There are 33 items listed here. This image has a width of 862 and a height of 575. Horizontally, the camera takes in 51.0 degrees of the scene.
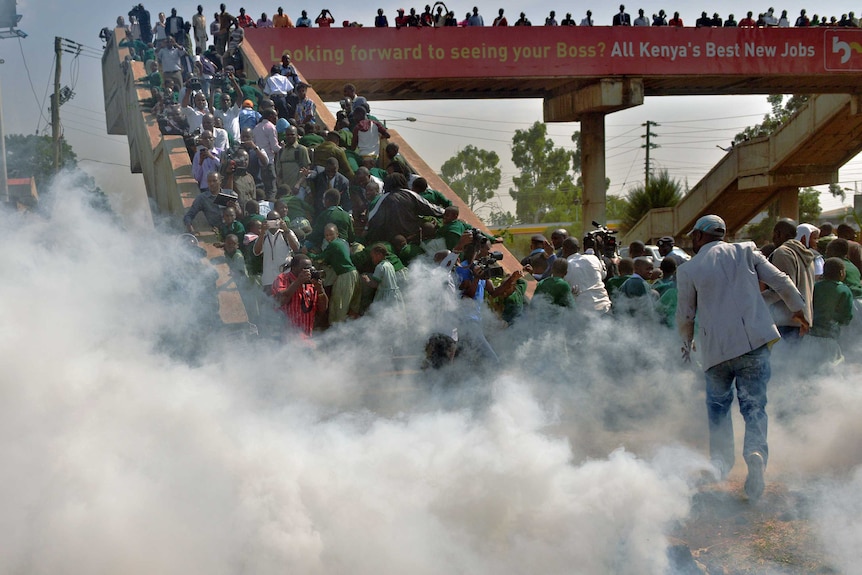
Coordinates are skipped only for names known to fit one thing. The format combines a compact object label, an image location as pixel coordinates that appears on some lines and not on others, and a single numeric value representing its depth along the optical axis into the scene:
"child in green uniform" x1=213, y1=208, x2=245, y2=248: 9.26
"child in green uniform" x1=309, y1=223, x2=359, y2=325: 7.70
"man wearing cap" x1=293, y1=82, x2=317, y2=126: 12.67
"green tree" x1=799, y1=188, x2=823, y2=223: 47.43
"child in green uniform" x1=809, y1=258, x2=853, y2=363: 6.84
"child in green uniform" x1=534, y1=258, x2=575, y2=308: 7.55
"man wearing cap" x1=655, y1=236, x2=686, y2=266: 8.77
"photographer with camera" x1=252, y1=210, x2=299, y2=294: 8.40
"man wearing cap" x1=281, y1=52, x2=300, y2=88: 14.55
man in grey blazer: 5.00
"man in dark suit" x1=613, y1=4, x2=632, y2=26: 22.95
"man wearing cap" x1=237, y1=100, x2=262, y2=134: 12.34
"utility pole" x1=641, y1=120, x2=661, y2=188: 59.22
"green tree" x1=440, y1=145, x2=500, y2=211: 68.81
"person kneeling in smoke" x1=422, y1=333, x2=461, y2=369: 7.27
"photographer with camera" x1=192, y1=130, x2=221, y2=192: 10.70
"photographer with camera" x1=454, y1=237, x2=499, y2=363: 7.42
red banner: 21.08
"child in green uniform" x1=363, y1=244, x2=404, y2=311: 7.70
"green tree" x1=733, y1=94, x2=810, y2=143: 45.91
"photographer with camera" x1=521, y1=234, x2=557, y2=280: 8.45
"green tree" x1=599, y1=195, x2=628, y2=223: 61.62
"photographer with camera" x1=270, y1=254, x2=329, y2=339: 7.52
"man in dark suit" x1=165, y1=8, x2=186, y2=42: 16.41
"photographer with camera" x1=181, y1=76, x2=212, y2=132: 12.45
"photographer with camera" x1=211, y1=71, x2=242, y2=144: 12.37
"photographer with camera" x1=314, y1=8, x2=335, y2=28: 21.64
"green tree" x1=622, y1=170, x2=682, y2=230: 33.53
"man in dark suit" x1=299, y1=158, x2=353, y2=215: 10.33
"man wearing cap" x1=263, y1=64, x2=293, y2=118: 13.40
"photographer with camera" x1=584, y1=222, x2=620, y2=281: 9.29
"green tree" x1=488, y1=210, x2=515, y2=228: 61.79
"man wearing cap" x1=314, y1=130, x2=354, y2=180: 10.52
